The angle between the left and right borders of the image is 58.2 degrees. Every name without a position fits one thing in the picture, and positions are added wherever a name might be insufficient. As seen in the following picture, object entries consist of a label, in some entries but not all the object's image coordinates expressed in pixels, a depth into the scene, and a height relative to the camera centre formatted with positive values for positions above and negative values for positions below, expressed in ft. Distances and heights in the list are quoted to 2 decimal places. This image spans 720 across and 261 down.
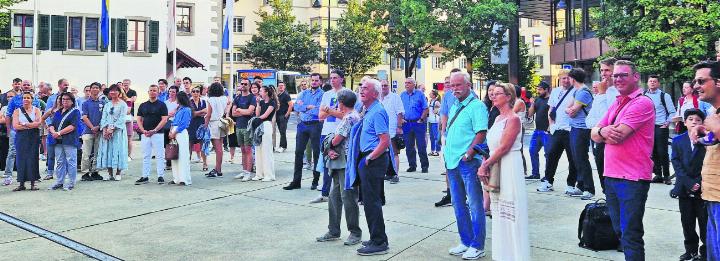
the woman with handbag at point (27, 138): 32.99 +0.21
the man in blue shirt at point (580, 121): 29.50 +0.87
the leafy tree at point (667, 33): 70.18 +11.93
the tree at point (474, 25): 118.83 +22.10
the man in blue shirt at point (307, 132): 32.99 +0.46
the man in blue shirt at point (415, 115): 39.91 +1.59
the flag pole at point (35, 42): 90.51 +14.41
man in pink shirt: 15.80 -0.40
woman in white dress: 17.92 -1.33
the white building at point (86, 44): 93.30 +14.96
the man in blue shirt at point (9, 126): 35.33 +0.97
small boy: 17.62 -1.39
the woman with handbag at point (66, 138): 33.73 +0.21
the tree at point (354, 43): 201.16 +30.75
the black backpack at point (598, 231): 20.72 -2.92
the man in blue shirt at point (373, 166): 20.36 -0.80
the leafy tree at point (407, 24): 130.52 +25.67
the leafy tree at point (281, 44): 192.95 +29.40
